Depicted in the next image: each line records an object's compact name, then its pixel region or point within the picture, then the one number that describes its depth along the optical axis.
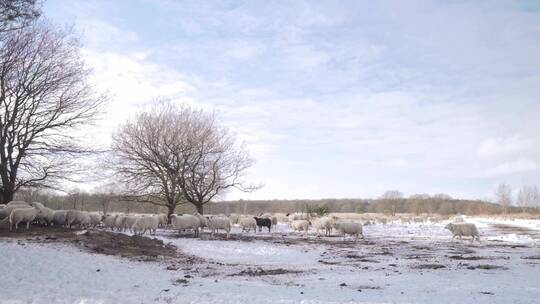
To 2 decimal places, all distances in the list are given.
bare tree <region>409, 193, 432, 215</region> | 105.16
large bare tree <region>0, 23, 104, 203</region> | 22.31
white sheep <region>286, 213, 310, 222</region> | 46.66
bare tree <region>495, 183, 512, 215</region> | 90.06
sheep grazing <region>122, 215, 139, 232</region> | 25.52
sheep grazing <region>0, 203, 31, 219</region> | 18.80
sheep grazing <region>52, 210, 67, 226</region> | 23.06
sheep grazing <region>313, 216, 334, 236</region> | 32.62
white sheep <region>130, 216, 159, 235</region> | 23.70
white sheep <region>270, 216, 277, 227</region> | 41.01
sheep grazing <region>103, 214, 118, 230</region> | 26.39
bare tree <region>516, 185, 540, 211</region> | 109.85
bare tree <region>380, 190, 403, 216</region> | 136.35
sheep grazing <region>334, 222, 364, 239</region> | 28.30
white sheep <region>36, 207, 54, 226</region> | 21.31
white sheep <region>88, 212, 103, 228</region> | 25.73
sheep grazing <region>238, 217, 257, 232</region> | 33.00
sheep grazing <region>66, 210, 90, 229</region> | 22.80
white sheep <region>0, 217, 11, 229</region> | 18.10
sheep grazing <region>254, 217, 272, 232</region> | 35.91
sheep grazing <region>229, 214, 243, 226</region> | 41.41
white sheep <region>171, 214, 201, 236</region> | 26.47
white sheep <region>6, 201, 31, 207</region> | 19.45
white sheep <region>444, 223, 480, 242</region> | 28.02
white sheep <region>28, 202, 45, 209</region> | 21.39
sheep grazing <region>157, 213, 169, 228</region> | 33.53
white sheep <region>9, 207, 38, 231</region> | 17.61
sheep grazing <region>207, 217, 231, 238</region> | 27.20
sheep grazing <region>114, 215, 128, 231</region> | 26.17
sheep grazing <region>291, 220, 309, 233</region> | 34.32
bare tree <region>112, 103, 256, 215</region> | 36.69
